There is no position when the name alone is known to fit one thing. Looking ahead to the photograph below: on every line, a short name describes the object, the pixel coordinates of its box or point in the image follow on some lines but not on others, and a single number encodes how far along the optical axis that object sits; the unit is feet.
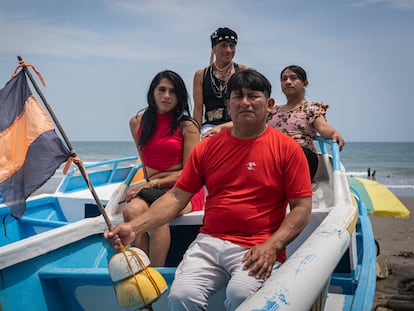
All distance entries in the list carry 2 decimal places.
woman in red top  13.01
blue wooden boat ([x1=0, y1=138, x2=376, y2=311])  6.02
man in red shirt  8.75
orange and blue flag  9.71
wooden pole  9.62
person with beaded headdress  15.84
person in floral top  15.61
